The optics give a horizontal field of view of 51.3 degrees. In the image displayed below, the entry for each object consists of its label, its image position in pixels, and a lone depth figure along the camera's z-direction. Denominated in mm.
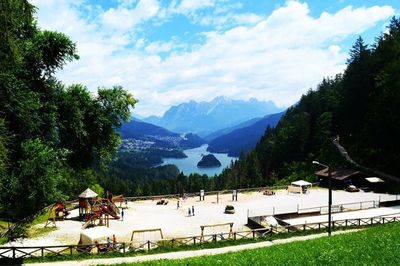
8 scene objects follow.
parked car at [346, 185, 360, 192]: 65688
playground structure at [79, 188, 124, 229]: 43356
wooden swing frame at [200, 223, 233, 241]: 40394
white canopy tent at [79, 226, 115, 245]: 33344
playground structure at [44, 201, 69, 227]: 43681
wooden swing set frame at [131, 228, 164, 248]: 35406
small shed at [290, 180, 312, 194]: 66450
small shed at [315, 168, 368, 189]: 69125
